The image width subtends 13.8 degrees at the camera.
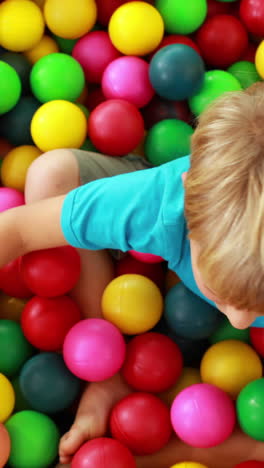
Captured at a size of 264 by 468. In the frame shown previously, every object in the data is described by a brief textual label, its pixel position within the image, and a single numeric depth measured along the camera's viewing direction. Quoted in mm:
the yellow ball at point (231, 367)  1153
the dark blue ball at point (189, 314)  1170
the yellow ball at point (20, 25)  1330
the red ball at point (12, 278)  1208
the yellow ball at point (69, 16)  1346
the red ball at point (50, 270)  1155
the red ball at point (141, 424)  1109
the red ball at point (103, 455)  1067
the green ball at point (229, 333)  1210
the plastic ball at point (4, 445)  1081
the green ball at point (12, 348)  1175
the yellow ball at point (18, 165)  1305
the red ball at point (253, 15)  1371
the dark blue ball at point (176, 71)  1280
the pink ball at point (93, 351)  1134
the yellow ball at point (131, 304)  1176
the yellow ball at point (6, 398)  1121
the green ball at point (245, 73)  1376
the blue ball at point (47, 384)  1137
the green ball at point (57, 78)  1312
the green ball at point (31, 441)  1109
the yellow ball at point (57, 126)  1272
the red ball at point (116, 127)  1272
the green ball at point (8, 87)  1287
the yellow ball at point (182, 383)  1180
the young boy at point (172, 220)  920
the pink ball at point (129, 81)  1319
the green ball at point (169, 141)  1292
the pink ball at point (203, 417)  1101
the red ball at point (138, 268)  1255
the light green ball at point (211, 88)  1313
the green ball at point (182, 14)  1357
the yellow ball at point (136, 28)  1320
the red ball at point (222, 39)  1368
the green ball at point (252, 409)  1101
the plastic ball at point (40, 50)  1373
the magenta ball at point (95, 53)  1367
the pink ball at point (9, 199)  1243
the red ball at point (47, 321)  1166
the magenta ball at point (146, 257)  1229
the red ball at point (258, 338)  1182
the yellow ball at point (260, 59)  1342
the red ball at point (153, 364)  1154
